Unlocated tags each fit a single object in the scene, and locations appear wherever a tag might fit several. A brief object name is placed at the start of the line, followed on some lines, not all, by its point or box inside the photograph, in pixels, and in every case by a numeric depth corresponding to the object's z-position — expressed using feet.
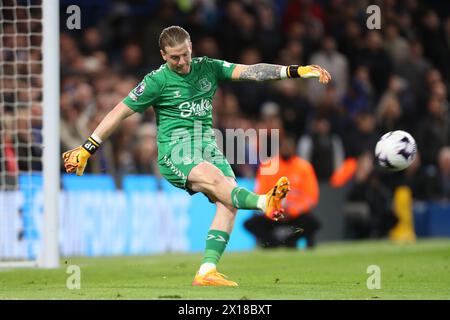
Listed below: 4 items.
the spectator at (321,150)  61.93
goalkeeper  31.78
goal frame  42.42
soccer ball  34.68
